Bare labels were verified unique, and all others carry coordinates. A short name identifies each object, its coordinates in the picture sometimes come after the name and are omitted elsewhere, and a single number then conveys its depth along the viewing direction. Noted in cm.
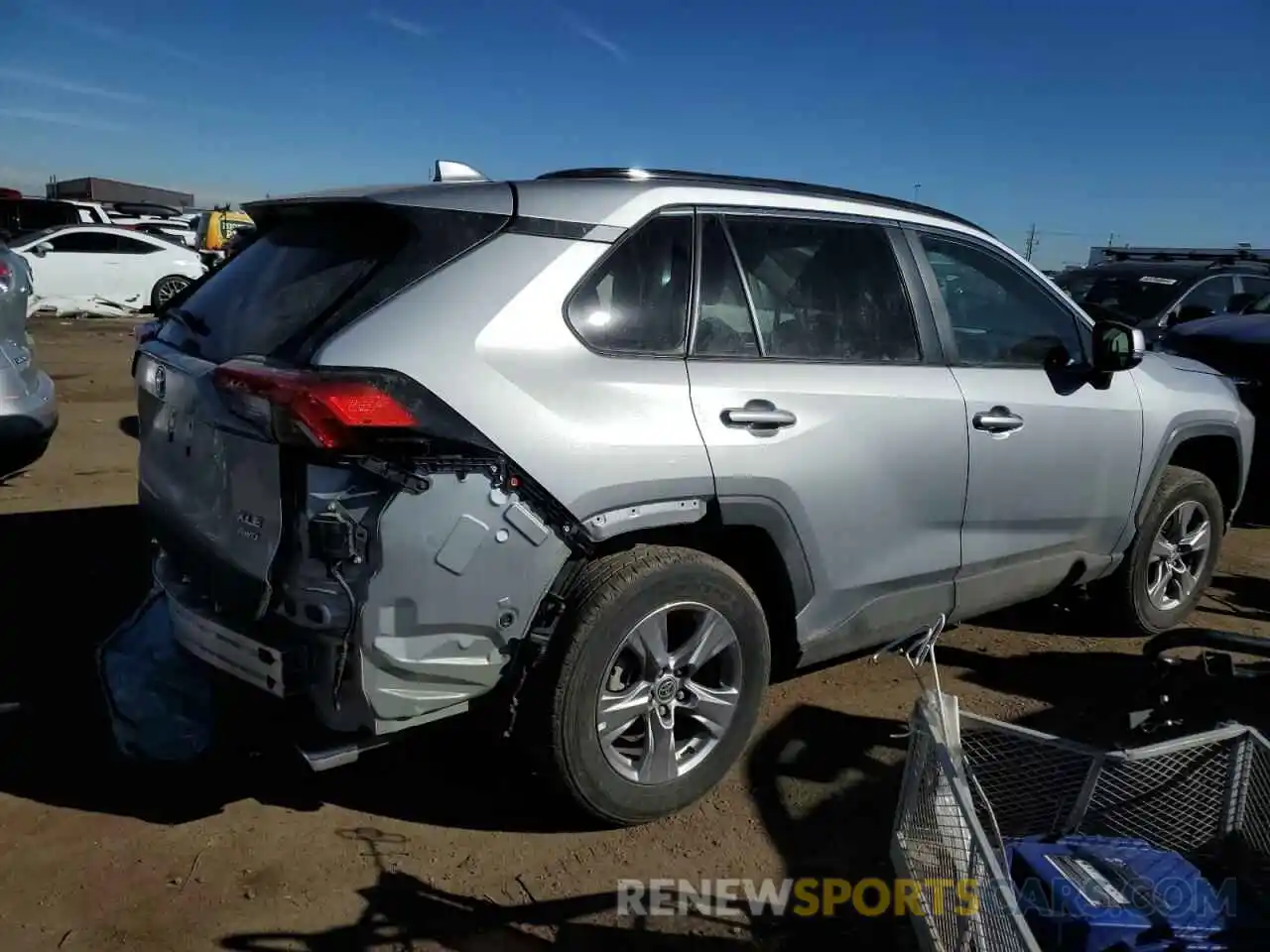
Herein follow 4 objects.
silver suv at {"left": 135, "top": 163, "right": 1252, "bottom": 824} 255
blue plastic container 211
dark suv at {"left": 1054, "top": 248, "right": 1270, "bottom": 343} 903
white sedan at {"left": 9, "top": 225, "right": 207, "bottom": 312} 1722
